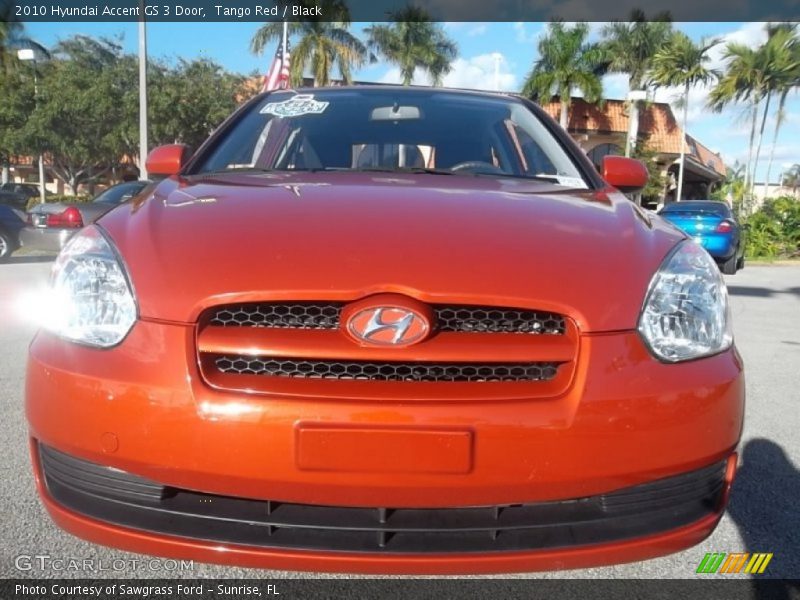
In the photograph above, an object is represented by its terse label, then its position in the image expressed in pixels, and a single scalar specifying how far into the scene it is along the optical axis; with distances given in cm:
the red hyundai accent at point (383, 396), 154
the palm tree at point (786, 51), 2956
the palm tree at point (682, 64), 3356
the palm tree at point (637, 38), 3553
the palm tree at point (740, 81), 3034
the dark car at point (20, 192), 2424
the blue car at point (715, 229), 1208
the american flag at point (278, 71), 1383
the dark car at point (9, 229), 1210
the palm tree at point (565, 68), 3141
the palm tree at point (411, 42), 3344
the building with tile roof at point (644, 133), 3247
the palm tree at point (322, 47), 2730
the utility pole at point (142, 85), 1625
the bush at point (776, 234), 2058
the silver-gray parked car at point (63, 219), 1169
